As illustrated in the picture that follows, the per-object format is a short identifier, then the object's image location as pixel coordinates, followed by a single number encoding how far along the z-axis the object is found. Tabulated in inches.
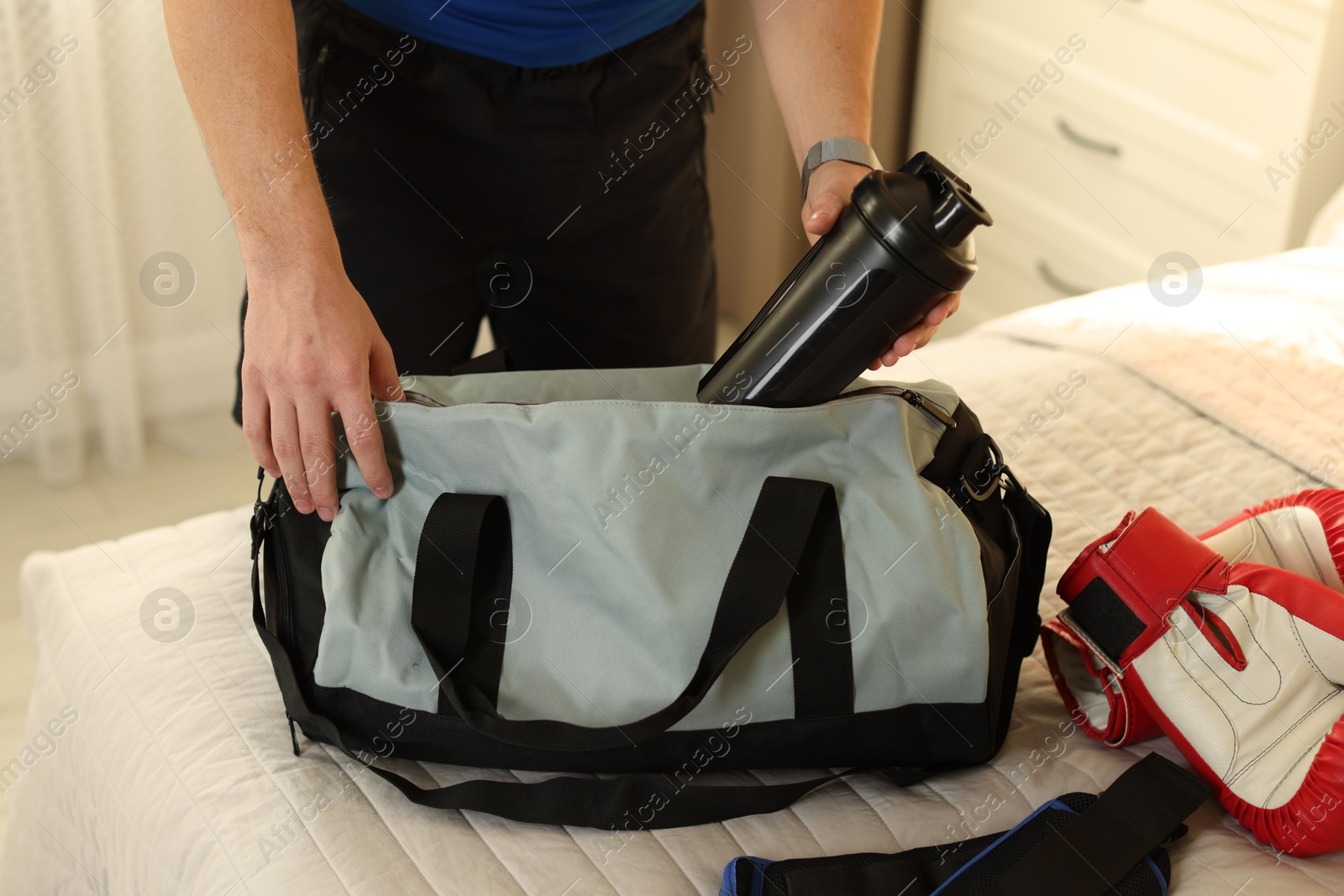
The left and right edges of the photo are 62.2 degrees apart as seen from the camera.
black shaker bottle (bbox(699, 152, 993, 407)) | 31.4
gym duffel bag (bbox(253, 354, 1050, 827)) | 31.7
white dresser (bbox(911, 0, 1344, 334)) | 72.4
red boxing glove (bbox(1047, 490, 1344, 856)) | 31.7
